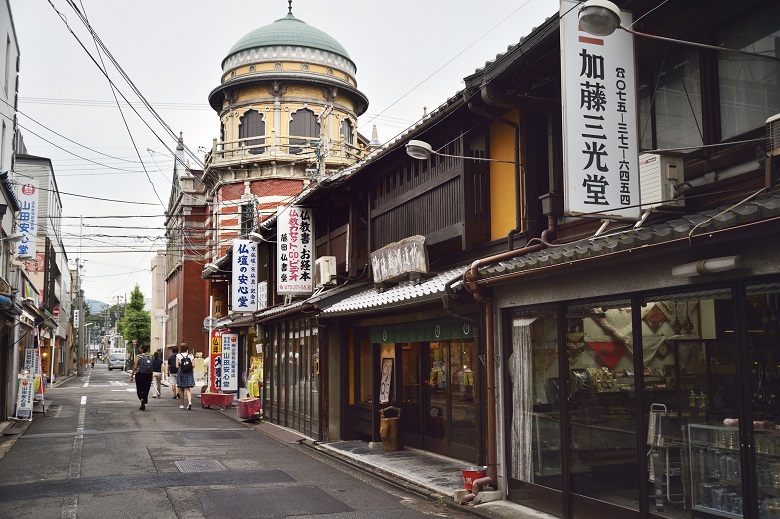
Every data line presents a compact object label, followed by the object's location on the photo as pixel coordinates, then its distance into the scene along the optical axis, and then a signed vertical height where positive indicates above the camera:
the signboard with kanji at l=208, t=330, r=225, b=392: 31.77 -0.71
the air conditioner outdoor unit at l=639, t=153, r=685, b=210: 8.55 +1.78
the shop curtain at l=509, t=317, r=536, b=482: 10.91 -0.90
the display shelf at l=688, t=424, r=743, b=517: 7.57 -1.39
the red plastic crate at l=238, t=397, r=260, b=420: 23.83 -2.09
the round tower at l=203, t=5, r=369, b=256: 40.38 +12.29
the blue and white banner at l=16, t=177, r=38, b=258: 25.27 +4.19
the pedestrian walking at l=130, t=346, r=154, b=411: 25.38 -1.16
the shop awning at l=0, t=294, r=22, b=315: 17.00 +0.89
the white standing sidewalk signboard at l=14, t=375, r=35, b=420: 22.39 -1.63
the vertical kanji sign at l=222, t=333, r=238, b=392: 30.34 -0.93
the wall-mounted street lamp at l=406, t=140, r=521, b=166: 11.61 +2.93
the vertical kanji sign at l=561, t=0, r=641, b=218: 8.66 +2.49
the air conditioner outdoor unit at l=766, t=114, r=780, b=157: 7.03 +1.85
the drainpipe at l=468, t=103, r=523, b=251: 12.03 +2.29
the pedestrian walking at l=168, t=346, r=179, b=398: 30.12 -0.97
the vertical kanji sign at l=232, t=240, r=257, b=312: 28.31 +2.42
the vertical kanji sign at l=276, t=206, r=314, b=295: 22.50 +2.51
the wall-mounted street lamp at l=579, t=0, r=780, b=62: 7.07 +3.01
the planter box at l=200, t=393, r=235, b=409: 28.44 -2.19
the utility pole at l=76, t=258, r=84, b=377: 69.44 -0.17
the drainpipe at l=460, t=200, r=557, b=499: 10.98 +0.10
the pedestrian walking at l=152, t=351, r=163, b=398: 30.69 -1.16
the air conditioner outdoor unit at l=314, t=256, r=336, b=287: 20.30 +1.89
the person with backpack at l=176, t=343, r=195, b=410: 27.11 -1.22
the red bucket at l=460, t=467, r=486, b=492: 11.29 -2.04
